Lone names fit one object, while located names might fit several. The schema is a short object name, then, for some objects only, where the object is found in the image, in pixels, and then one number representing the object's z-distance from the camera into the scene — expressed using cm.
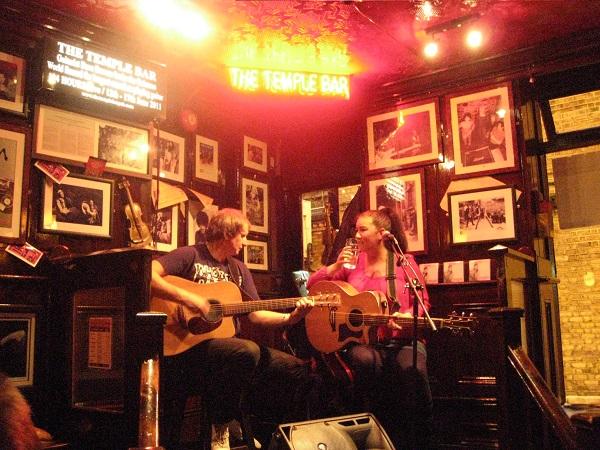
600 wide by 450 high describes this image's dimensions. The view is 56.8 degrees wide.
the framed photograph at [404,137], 586
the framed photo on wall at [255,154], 632
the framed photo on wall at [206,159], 570
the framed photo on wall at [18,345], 392
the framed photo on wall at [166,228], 512
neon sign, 573
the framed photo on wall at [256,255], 613
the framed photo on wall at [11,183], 400
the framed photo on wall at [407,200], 579
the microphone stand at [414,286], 358
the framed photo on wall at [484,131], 546
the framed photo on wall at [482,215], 535
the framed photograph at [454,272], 542
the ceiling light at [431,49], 532
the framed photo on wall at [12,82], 411
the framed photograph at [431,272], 554
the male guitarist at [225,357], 362
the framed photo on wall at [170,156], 524
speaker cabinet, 298
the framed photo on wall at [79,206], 429
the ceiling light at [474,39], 510
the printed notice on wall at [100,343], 354
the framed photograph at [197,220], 552
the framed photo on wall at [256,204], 623
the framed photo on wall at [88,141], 432
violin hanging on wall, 473
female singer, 380
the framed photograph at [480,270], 533
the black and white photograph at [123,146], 471
